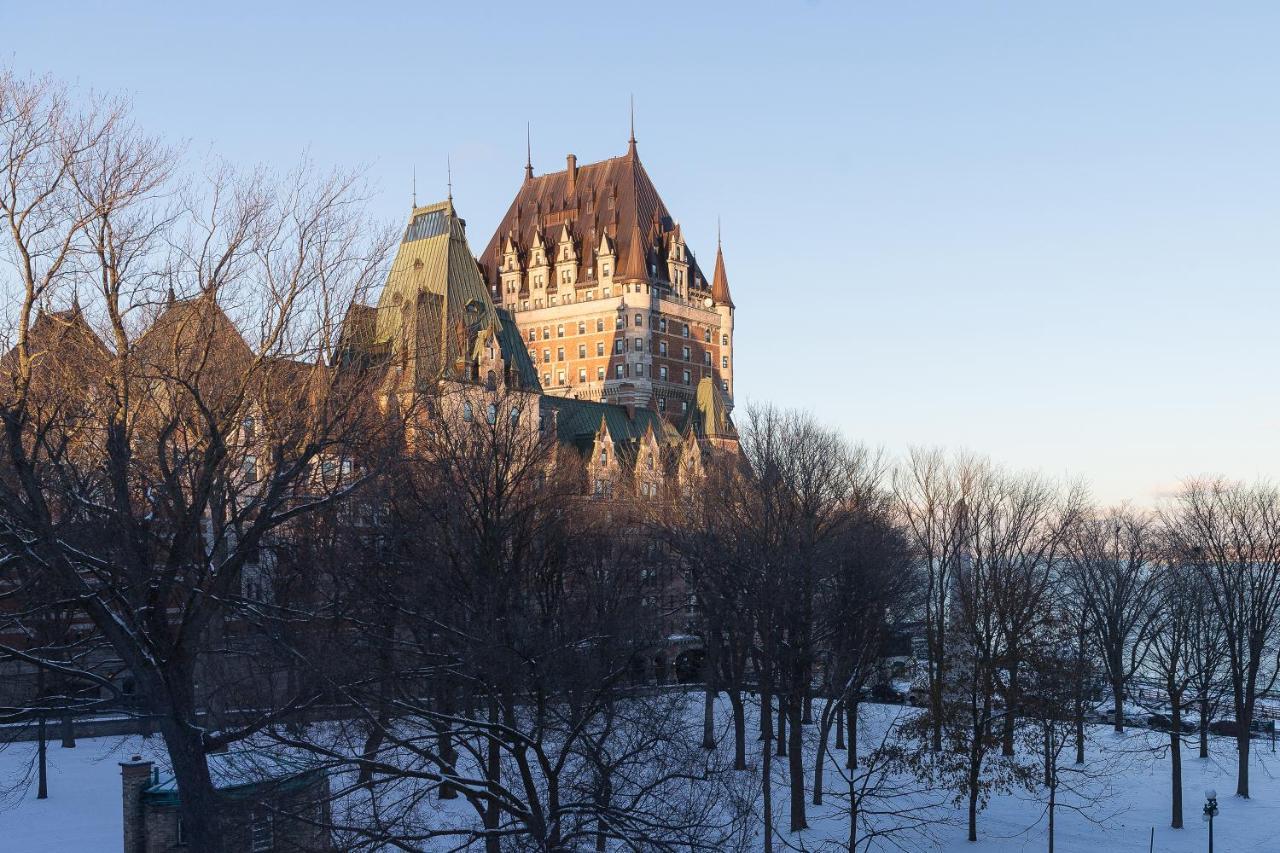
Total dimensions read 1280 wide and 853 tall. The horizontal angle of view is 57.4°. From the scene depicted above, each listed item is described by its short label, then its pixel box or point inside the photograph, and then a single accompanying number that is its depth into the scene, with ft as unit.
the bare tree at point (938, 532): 150.30
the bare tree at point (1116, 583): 161.99
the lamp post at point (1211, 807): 95.66
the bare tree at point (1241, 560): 133.39
